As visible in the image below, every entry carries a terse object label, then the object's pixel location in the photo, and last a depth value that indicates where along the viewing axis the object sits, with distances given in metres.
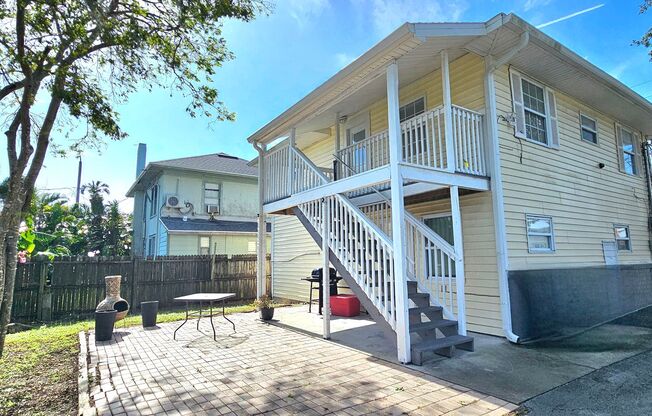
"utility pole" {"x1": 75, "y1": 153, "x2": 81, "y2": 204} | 32.09
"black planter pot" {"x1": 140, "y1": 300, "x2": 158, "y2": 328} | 7.83
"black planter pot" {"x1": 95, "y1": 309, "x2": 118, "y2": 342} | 6.52
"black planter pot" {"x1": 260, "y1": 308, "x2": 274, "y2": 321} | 8.45
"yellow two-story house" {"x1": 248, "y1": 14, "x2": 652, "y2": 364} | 5.58
